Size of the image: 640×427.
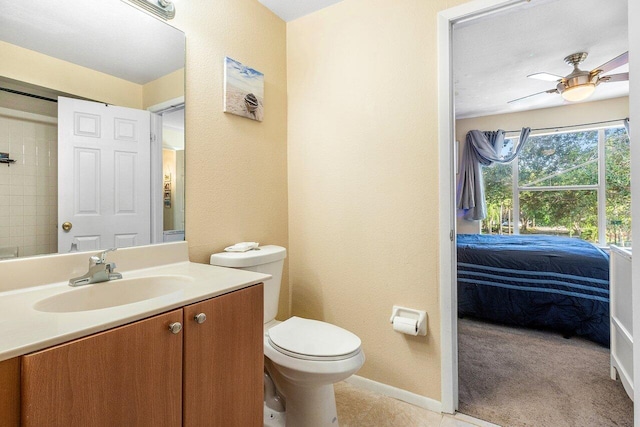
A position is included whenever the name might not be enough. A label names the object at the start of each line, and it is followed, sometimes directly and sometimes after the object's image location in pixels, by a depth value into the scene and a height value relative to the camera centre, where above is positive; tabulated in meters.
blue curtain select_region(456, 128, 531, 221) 4.49 +0.72
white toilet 1.25 -0.59
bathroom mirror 1.07 +0.51
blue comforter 2.47 -0.63
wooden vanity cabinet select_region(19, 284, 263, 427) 0.66 -0.40
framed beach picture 1.73 +0.72
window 3.85 +0.31
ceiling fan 2.68 +1.15
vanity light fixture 1.39 +0.95
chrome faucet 1.11 -0.20
